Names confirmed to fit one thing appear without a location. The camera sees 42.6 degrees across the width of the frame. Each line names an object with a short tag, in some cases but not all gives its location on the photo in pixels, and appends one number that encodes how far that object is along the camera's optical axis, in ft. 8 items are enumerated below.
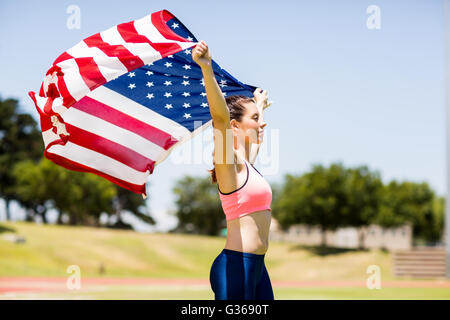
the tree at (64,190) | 171.01
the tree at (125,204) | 243.19
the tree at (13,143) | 191.52
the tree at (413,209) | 184.03
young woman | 11.36
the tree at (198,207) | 238.48
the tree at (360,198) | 177.37
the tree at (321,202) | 176.24
